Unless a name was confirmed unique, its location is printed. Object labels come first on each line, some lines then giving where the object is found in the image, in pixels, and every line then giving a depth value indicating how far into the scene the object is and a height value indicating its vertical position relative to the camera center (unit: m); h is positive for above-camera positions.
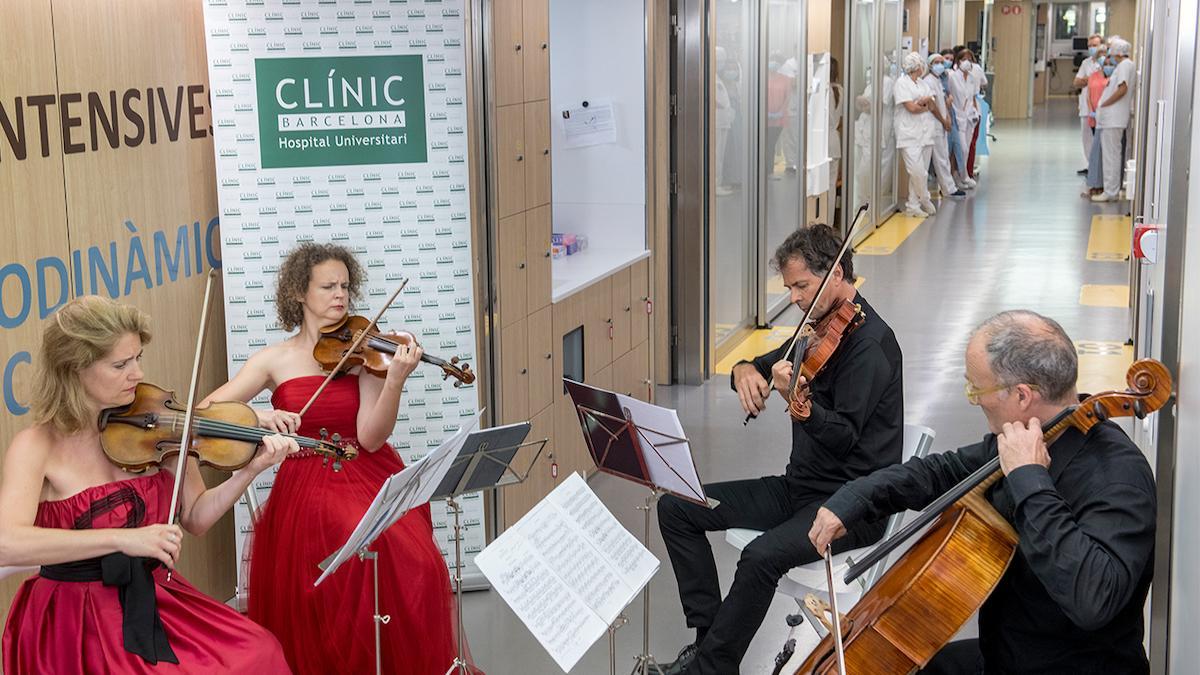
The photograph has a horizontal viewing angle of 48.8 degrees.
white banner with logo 4.30 -0.17
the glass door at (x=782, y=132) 8.61 -0.26
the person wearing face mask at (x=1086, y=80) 15.62 +0.08
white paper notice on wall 6.64 -0.14
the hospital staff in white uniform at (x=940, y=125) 14.35 -0.36
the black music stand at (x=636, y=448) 3.44 -0.93
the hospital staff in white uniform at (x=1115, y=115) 13.52 -0.28
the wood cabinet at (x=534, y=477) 5.02 -1.48
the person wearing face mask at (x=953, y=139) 15.35 -0.56
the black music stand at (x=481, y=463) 3.37 -0.93
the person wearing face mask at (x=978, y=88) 15.91 +0.03
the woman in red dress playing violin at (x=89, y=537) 2.90 -0.93
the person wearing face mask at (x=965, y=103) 15.57 -0.15
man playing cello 2.48 -0.81
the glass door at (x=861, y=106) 11.73 -0.12
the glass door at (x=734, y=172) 7.59 -0.46
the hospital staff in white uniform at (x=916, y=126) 13.64 -0.35
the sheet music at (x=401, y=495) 2.94 -0.91
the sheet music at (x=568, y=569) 2.86 -1.05
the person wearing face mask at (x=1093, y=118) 14.51 -0.34
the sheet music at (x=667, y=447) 3.40 -0.90
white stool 3.62 -1.33
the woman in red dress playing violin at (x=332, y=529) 3.77 -1.22
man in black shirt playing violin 3.75 -1.11
